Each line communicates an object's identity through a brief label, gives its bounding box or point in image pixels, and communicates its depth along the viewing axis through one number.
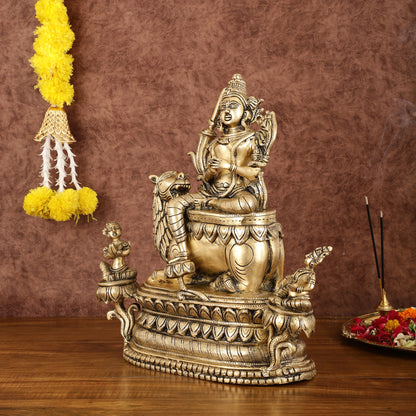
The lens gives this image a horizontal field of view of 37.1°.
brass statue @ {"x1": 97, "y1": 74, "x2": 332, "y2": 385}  1.13
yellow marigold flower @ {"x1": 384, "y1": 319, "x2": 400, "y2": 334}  1.37
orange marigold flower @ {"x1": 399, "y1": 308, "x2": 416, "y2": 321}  1.39
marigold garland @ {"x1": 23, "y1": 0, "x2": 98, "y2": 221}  1.57
